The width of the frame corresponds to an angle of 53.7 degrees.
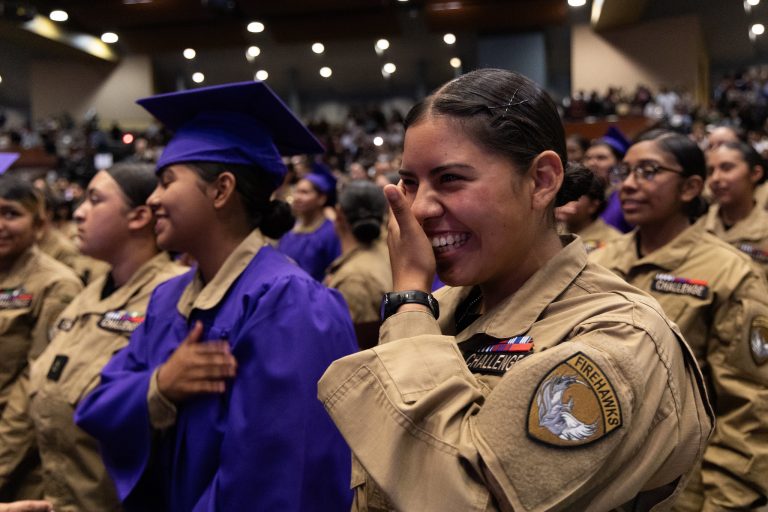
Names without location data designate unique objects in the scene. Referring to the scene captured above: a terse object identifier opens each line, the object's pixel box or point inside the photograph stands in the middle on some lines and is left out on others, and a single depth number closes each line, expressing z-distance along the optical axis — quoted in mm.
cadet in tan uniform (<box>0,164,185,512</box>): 2650
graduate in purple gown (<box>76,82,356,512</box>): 1902
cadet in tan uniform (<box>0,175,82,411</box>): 3352
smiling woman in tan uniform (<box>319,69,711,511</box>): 1136
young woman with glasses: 2641
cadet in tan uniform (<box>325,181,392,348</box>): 4426
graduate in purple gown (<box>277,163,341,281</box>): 6340
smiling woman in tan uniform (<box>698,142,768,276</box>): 4688
